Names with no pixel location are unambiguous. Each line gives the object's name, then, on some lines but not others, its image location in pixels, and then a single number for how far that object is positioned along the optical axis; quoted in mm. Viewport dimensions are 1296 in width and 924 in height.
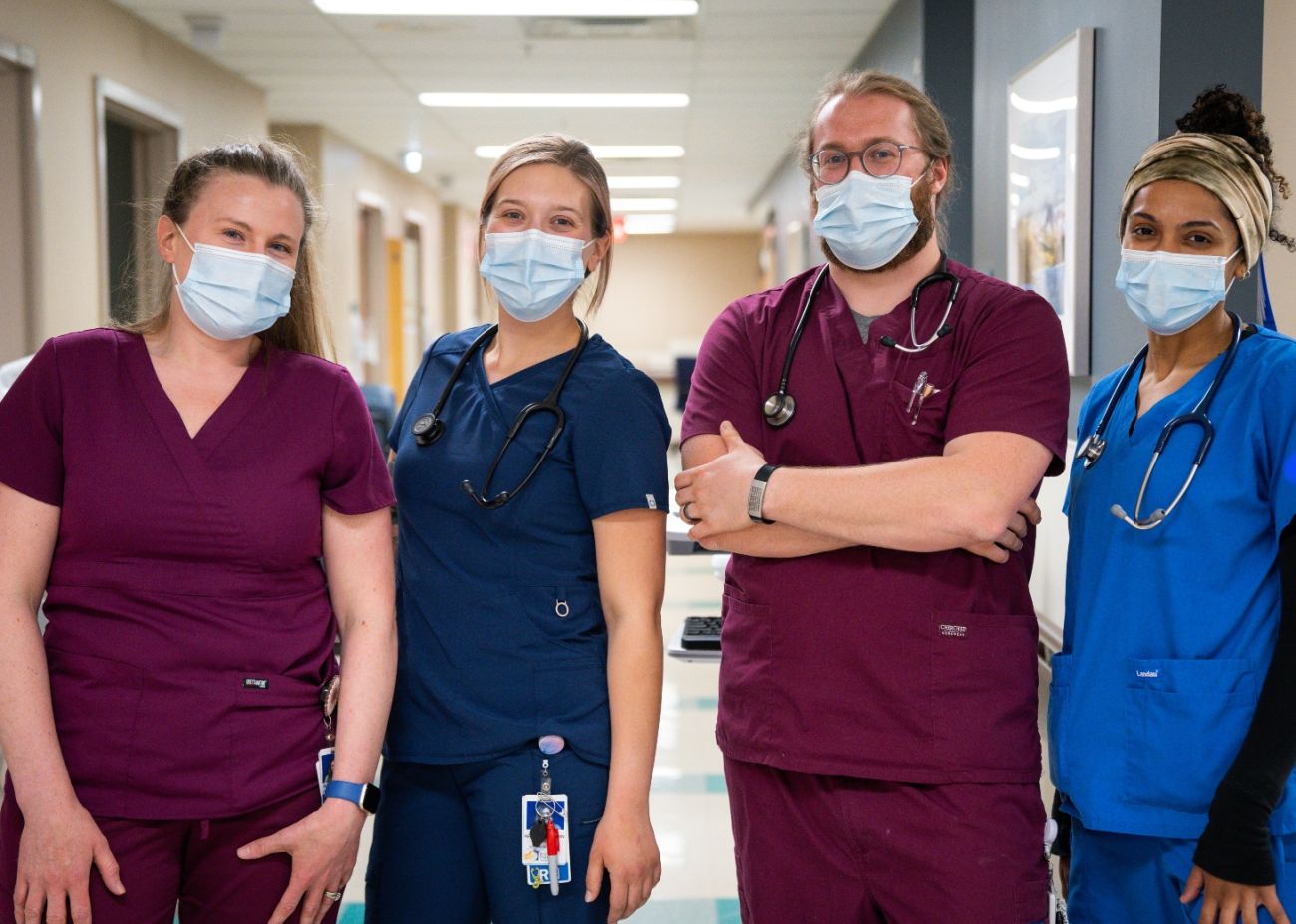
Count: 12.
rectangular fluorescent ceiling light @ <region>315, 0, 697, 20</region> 5168
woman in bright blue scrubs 1364
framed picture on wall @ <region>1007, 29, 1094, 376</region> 3010
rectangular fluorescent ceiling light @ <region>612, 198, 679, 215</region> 13941
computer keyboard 2227
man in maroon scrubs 1418
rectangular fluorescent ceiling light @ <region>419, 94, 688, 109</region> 7363
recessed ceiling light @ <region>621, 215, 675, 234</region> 16391
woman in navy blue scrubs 1469
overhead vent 5461
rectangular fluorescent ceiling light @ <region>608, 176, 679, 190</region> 11680
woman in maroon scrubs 1321
